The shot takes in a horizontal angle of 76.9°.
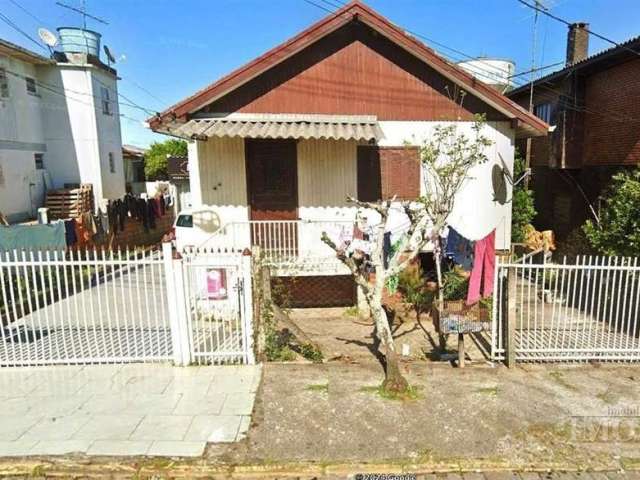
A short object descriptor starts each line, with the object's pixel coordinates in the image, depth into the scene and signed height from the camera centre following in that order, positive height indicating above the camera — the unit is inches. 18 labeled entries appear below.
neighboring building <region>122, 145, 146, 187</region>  961.3 +71.8
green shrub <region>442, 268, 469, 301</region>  296.4 -73.0
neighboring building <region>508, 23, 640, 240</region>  414.0 +62.9
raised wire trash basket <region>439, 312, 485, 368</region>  205.6 -70.3
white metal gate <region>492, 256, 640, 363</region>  207.0 -88.0
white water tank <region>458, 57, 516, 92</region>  616.1 +180.7
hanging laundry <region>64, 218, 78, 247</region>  463.8 -41.7
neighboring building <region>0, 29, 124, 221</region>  562.6 +116.3
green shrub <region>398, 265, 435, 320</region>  342.6 -87.9
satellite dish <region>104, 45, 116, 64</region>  727.0 +254.3
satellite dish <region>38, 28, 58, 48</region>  620.4 +246.4
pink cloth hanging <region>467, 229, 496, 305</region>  230.8 -47.4
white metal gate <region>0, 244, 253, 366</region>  201.0 -81.6
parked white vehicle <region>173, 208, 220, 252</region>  343.0 -29.7
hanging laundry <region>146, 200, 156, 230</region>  705.8 -35.8
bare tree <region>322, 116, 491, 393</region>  182.1 -13.5
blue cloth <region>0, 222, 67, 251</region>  362.3 -38.5
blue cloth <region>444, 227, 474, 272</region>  291.8 -47.7
